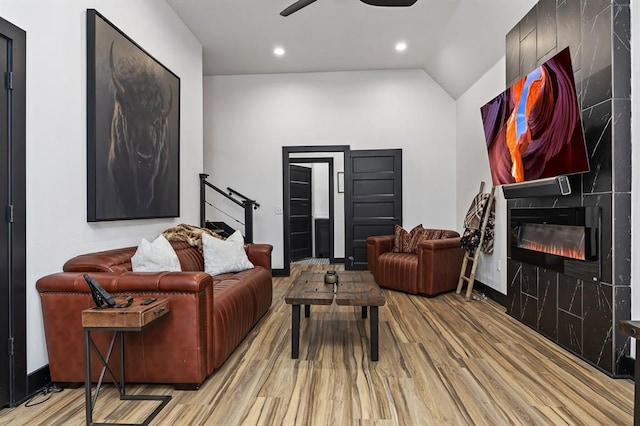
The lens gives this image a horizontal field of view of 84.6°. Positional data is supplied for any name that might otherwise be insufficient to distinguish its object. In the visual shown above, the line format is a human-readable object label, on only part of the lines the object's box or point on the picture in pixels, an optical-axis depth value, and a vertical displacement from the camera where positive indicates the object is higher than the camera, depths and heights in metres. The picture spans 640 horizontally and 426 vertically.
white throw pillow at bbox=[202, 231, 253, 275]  3.48 -0.45
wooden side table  1.77 -0.56
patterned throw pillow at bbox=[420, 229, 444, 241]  5.03 -0.34
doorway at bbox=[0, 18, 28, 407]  1.98 -0.03
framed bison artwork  2.67 +0.74
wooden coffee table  2.56 -0.64
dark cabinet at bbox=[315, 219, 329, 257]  8.10 -0.60
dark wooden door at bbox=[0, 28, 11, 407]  1.96 -0.20
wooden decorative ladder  4.25 -0.57
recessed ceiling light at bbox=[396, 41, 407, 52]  4.94 +2.35
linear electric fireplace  2.43 -0.24
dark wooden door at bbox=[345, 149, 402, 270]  5.90 +0.22
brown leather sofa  2.10 -0.71
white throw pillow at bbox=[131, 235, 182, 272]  2.64 -0.36
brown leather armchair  4.43 -0.74
